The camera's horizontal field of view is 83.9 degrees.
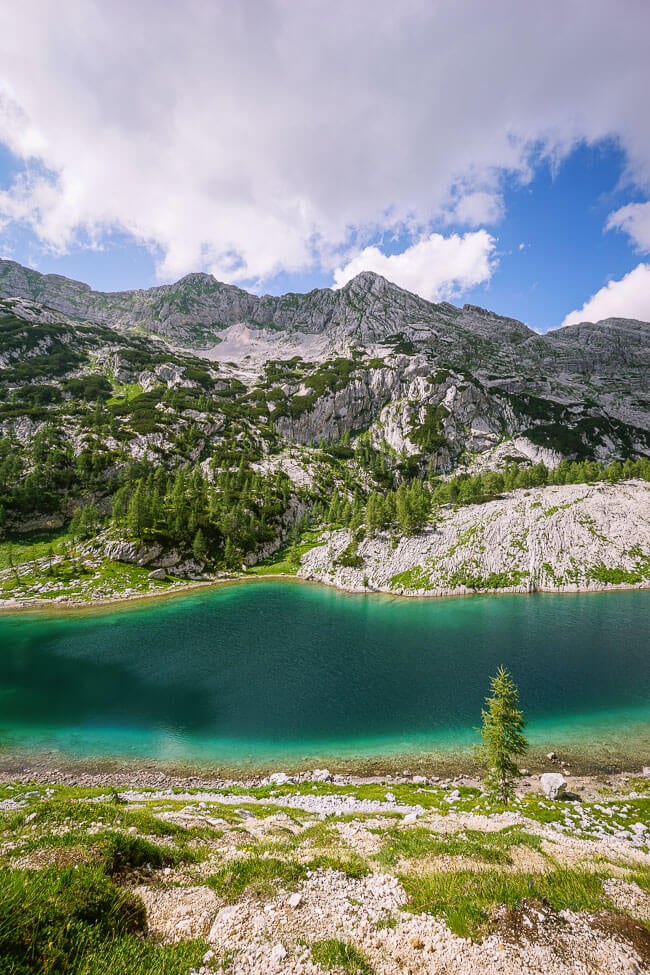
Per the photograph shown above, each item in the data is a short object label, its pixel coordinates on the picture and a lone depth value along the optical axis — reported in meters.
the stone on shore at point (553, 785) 22.44
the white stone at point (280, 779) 25.16
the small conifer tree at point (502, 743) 22.75
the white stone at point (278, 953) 6.89
